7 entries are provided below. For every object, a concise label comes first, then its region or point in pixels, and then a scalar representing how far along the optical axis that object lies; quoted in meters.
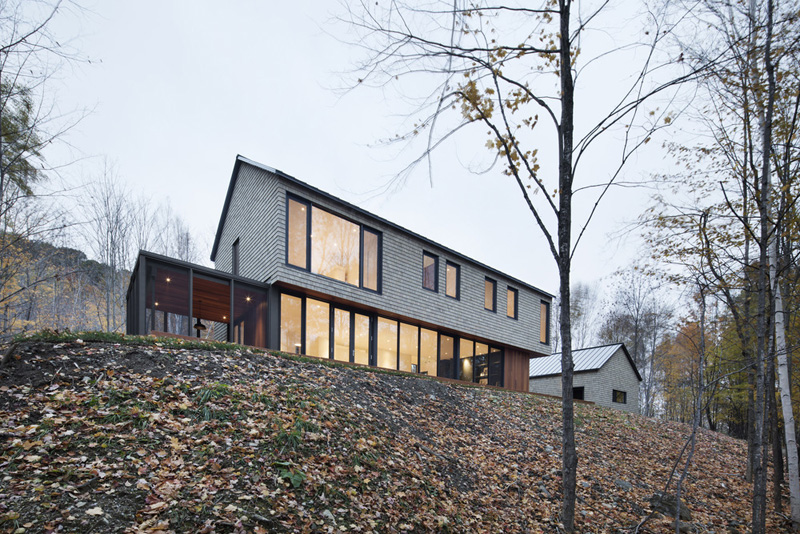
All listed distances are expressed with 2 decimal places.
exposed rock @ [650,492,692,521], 6.41
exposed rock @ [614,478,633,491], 7.09
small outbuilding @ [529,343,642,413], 19.64
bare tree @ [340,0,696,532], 4.44
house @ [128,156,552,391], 10.01
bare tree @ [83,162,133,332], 14.62
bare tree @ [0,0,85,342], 4.42
